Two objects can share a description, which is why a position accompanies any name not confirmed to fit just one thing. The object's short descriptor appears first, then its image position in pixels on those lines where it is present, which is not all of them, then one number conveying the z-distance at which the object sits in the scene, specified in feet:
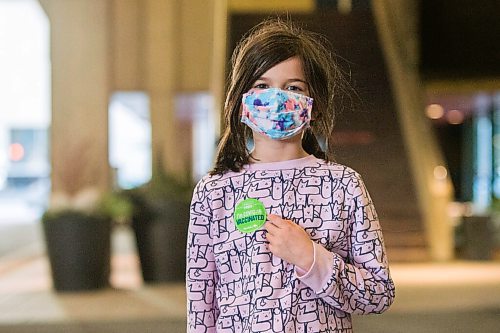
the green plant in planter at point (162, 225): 50.18
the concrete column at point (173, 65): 67.00
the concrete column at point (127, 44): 62.61
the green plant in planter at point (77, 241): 48.84
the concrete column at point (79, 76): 58.68
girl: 11.42
